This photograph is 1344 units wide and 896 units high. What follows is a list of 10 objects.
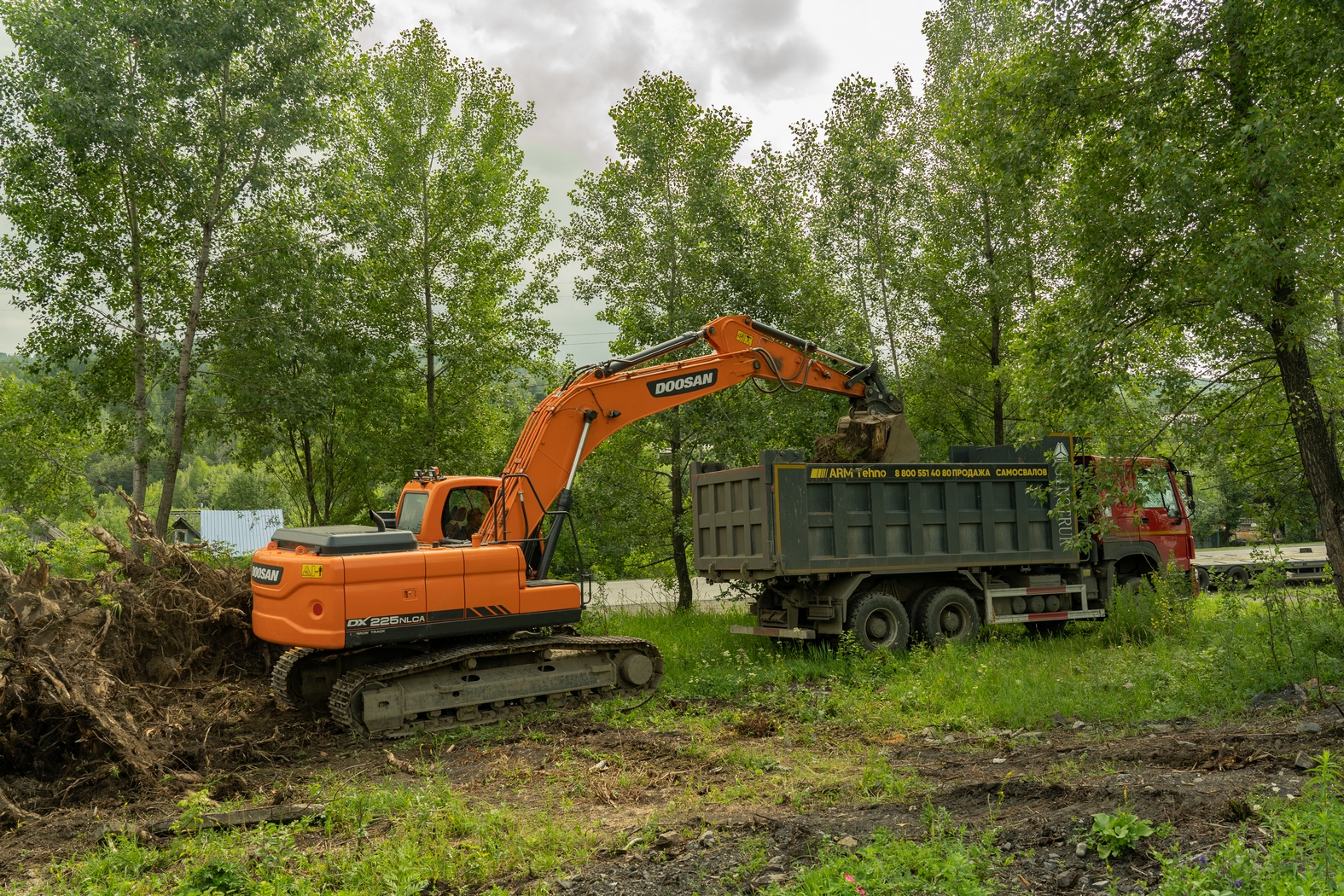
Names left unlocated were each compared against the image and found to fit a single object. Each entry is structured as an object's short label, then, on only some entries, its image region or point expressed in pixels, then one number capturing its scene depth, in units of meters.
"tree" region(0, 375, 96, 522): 16.56
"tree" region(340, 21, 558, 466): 19.92
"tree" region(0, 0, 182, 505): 15.12
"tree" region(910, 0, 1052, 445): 18.94
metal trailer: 16.62
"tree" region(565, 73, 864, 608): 16.47
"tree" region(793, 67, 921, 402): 20.39
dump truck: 10.55
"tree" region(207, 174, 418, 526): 17.41
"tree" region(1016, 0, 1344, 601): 7.32
